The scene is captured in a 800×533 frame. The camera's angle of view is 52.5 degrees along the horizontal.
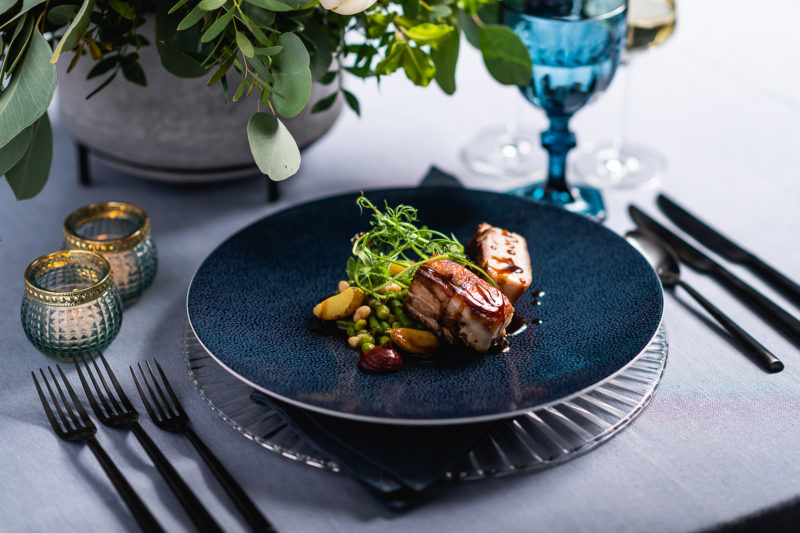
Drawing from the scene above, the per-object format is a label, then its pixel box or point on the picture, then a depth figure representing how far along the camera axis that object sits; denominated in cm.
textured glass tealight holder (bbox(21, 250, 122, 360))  96
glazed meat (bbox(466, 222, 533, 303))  102
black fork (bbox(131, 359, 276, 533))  79
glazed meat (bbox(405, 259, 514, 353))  92
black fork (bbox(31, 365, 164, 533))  80
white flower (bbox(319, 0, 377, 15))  88
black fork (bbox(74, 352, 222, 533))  80
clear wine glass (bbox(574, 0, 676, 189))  151
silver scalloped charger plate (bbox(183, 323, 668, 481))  85
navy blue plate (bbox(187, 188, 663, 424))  86
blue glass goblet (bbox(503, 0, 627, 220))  121
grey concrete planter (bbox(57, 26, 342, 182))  124
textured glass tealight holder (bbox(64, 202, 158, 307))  110
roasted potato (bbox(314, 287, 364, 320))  100
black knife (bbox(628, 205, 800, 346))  110
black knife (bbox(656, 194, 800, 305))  118
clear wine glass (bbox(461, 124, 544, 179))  155
